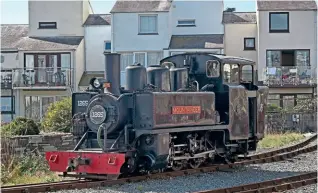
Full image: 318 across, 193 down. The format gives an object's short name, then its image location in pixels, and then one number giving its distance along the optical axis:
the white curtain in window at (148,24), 37.66
